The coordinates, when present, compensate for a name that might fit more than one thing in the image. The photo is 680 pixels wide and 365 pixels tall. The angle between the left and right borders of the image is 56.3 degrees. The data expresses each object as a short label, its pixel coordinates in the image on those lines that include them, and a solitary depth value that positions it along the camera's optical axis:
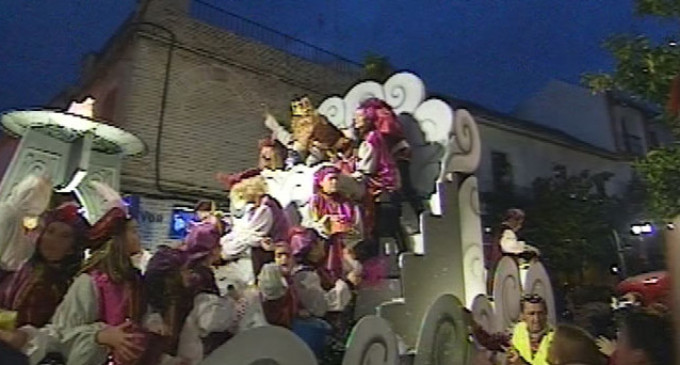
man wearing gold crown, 4.82
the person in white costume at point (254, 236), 3.73
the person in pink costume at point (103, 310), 2.35
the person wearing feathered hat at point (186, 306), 2.70
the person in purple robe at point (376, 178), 4.55
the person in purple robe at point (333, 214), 4.14
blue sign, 8.41
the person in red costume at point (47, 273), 2.43
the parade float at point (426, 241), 3.80
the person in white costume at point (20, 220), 2.55
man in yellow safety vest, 4.31
